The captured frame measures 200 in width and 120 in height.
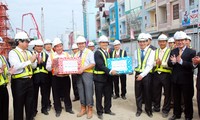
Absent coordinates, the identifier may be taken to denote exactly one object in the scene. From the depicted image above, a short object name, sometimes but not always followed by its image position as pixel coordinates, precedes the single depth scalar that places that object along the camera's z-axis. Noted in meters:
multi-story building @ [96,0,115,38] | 38.37
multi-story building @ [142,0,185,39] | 18.75
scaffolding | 19.60
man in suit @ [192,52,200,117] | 4.55
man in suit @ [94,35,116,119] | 5.72
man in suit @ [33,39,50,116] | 5.97
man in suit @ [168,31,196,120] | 4.98
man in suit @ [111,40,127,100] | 7.65
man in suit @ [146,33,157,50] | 5.82
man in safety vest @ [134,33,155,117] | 5.61
